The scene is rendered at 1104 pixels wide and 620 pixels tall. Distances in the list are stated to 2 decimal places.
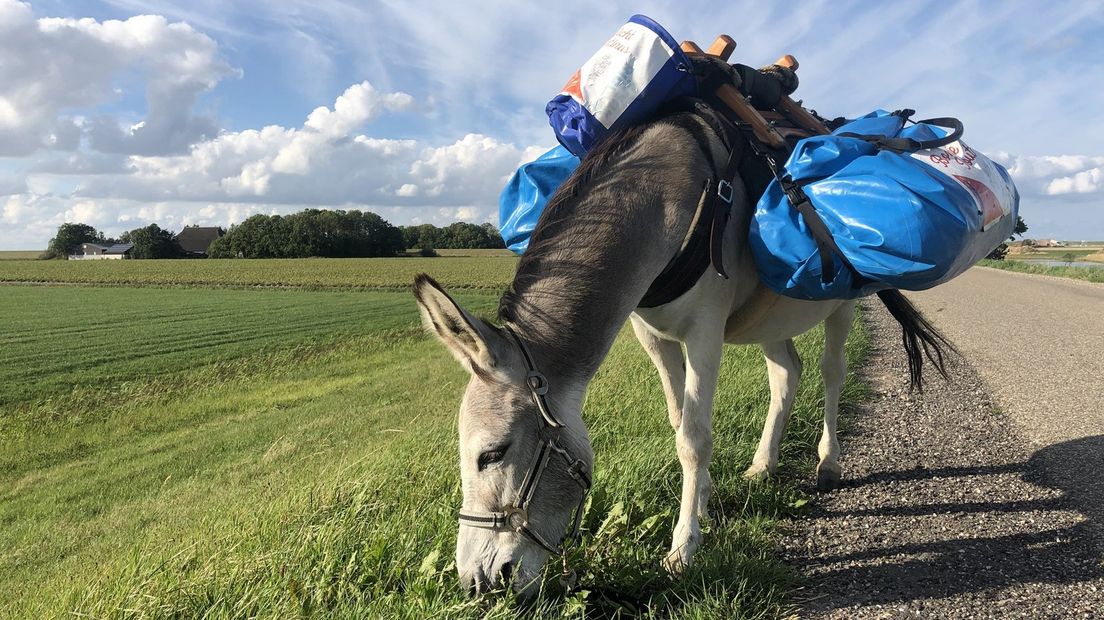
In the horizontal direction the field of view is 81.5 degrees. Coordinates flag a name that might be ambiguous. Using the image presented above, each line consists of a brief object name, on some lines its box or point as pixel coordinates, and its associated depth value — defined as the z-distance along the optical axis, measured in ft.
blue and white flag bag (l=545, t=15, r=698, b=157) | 10.86
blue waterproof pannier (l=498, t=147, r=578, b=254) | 12.60
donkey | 8.54
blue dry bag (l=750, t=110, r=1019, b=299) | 9.41
